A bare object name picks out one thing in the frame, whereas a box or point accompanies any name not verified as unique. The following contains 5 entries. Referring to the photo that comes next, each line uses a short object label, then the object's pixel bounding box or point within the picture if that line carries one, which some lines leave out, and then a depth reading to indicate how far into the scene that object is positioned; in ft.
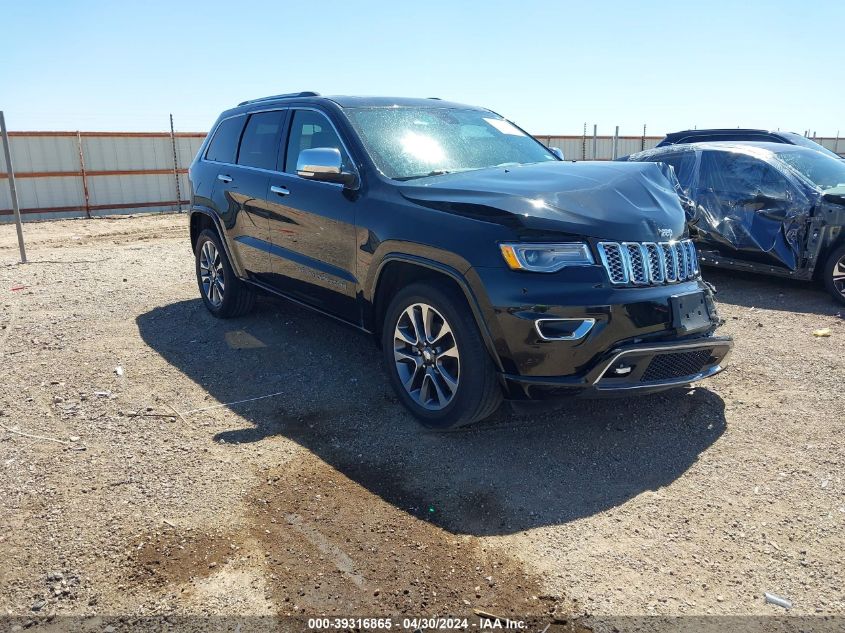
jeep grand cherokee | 11.05
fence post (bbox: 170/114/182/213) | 60.44
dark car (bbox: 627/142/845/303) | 22.85
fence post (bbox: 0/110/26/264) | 30.89
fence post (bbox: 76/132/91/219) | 55.62
